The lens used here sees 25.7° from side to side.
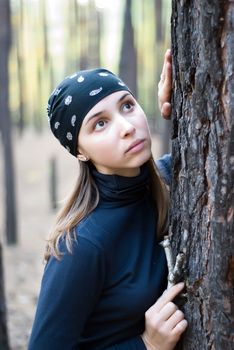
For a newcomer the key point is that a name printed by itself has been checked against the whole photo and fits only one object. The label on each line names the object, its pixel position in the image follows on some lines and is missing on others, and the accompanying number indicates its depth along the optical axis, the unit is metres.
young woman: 1.73
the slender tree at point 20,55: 27.33
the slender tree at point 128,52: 12.04
